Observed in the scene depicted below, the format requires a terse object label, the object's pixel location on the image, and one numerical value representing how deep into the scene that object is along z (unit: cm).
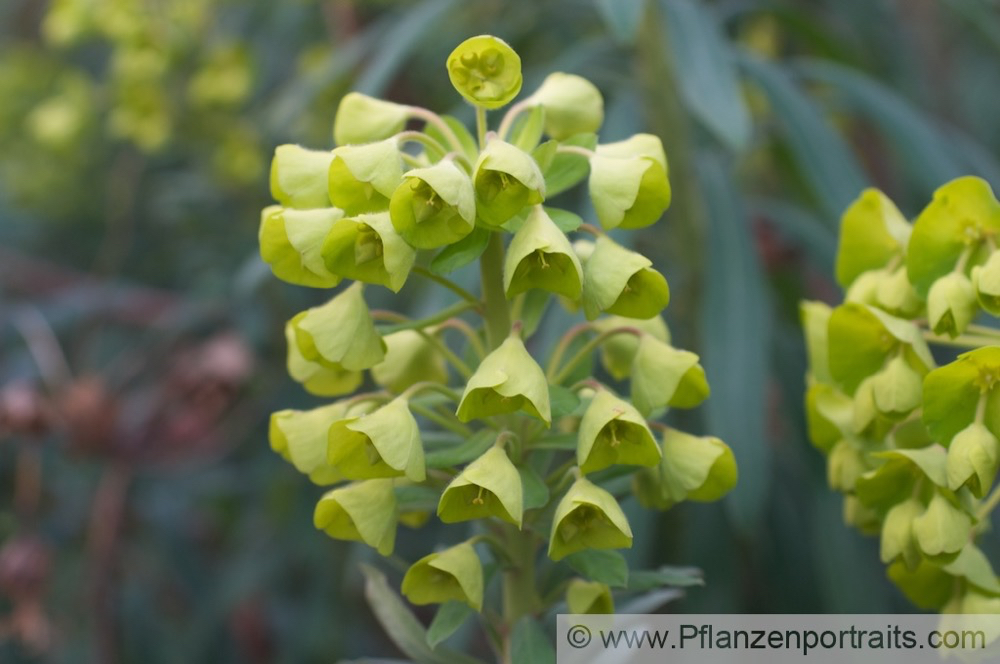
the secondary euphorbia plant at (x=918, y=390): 49
